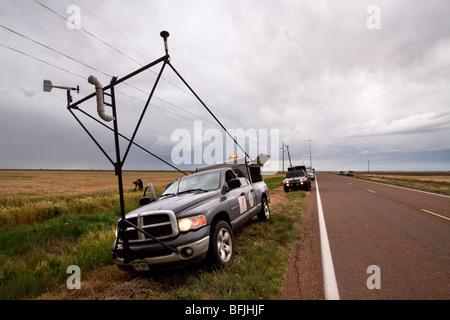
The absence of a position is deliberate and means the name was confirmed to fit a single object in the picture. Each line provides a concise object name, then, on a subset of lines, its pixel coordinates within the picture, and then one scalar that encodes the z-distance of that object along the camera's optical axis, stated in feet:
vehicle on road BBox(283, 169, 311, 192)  54.85
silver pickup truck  10.61
